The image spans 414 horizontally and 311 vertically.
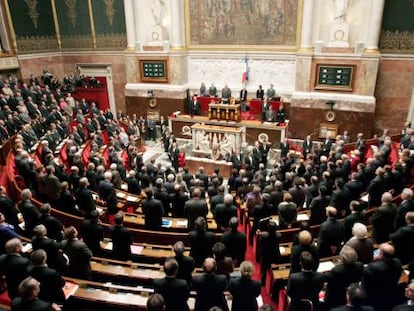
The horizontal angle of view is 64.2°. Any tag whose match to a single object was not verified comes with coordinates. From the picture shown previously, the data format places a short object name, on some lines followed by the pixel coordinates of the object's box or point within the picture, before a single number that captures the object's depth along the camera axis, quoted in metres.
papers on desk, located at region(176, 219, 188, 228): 6.11
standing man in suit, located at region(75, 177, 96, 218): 6.30
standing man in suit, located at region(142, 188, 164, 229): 5.80
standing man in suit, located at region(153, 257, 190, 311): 3.46
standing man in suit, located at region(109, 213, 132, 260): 4.71
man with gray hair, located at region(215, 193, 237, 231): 5.54
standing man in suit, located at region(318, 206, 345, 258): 4.63
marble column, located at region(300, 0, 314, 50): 14.00
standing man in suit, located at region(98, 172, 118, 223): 6.27
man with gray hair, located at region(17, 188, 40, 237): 5.28
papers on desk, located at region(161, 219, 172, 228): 6.07
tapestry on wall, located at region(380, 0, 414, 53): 12.99
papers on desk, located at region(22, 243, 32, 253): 4.99
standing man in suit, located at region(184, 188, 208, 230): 5.68
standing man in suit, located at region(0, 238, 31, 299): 3.83
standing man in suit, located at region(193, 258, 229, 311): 3.51
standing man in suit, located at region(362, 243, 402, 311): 3.63
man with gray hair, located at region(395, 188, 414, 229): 4.99
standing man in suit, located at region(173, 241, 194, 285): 3.90
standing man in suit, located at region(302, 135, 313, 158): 12.11
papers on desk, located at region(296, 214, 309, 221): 6.34
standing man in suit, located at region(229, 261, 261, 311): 3.45
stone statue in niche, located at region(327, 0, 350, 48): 13.52
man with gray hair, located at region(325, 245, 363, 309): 3.60
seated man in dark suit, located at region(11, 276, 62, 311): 3.12
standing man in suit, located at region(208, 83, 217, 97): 16.17
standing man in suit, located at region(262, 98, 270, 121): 14.50
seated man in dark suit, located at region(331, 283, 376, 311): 3.00
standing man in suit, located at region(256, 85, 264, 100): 15.44
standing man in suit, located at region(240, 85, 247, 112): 15.54
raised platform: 13.98
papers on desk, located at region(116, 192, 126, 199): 7.64
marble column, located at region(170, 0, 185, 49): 15.93
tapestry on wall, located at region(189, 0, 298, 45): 14.85
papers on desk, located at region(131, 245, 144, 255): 5.13
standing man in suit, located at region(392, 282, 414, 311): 3.07
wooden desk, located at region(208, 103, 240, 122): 14.55
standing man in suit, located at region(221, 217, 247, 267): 4.61
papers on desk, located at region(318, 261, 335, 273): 4.45
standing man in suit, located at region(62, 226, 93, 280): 4.21
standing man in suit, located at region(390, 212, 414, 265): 4.31
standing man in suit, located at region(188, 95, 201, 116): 15.79
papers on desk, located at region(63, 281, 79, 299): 4.04
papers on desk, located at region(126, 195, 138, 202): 7.36
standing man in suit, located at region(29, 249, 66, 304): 3.64
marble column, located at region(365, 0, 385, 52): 12.91
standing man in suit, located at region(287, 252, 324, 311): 3.49
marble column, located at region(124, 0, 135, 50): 16.52
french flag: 15.80
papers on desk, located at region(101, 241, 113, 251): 5.15
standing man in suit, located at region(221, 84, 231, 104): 15.76
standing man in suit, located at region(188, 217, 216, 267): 4.55
